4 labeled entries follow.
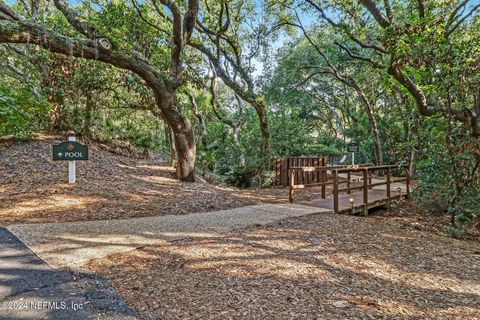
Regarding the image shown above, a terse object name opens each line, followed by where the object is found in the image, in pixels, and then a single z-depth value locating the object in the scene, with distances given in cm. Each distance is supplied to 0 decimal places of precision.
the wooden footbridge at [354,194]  747
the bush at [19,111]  791
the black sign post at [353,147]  1310
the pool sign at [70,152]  628
